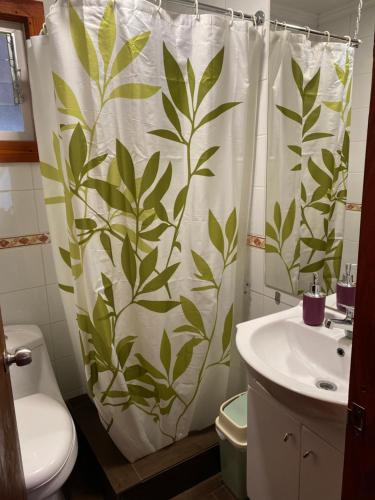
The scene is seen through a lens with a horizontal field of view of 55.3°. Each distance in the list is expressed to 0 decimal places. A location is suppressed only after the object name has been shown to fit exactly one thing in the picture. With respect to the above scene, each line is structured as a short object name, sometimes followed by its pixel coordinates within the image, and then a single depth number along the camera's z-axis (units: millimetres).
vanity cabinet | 1039
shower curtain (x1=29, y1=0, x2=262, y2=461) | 1293
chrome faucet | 1208
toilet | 1264
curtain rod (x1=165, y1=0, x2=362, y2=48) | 1259
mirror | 1258
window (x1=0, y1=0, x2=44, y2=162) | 1634
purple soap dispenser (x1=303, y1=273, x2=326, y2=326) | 1284
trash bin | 1519
